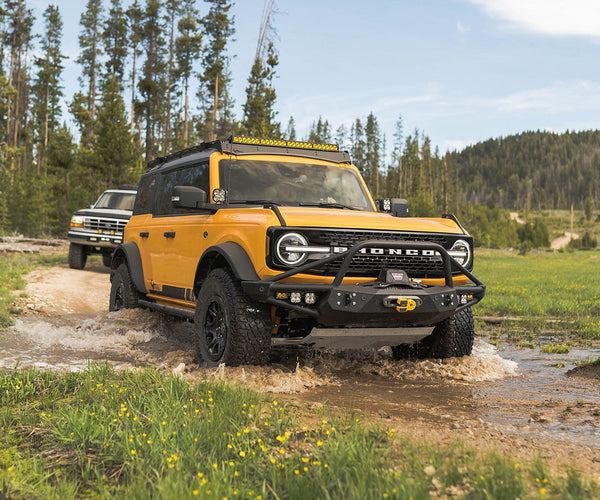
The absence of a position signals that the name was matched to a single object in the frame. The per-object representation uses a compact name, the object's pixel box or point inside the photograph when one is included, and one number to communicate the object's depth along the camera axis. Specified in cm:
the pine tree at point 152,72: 4959
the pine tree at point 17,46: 5528
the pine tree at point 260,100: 3491
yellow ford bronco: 550
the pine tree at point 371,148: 9650
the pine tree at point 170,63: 5328
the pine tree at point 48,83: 6234
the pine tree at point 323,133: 9238
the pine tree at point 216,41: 4394
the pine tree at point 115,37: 5344
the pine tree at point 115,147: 2753
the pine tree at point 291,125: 10528
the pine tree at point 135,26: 5226
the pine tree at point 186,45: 4931
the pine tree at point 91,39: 5812
